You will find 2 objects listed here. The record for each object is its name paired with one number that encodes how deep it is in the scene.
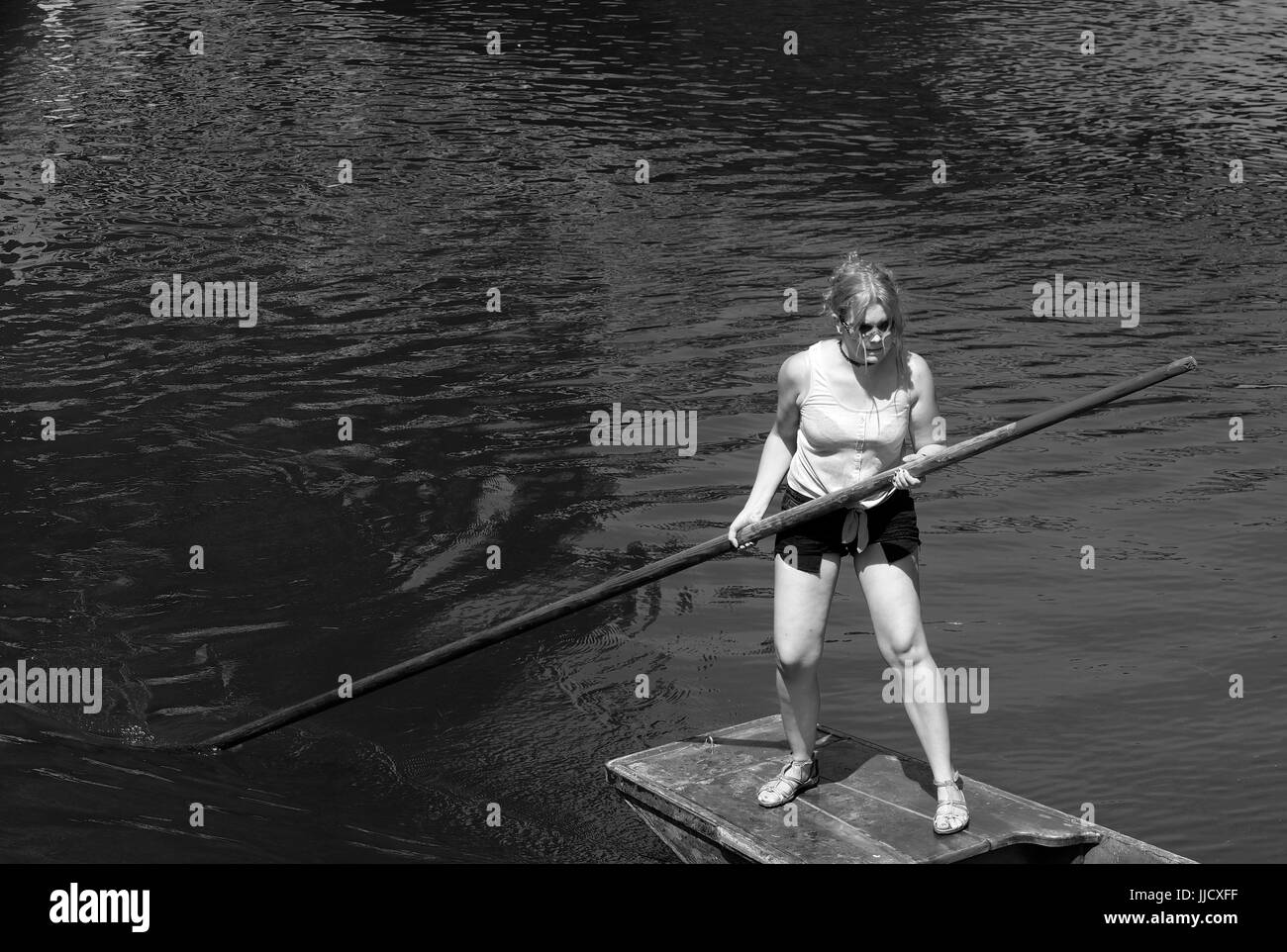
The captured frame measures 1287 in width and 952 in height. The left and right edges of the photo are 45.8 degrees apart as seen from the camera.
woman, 6.61
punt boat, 6.59
